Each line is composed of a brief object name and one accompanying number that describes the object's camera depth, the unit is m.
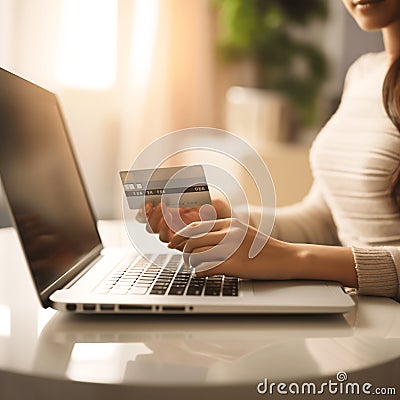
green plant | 3.13
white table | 0.47
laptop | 0.62
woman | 0.71
